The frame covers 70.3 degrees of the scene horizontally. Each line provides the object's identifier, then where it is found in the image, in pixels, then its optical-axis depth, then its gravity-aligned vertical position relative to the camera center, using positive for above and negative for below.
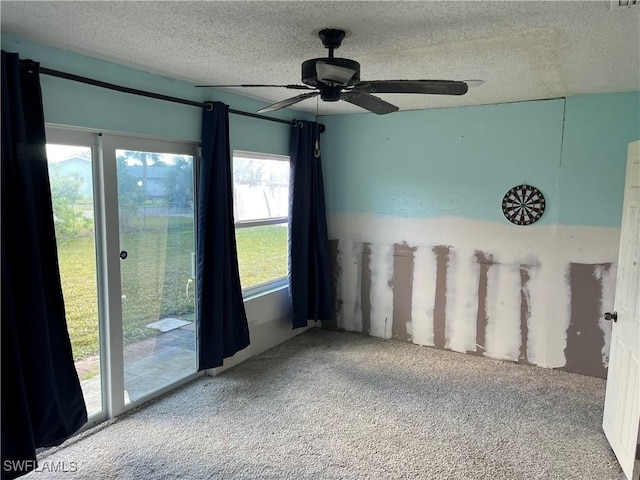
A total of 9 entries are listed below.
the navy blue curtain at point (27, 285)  2.25 -0.49
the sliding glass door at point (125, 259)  2.77 -0.46
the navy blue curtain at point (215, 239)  3.42 -0.36
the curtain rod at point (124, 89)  2.47 +0.63
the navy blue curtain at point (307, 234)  4.41 -0.42
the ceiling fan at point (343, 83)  2.01 +0.52
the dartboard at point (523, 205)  3.91 -0.09
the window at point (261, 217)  4.06 -0.23
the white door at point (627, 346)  2.42 -0.86
